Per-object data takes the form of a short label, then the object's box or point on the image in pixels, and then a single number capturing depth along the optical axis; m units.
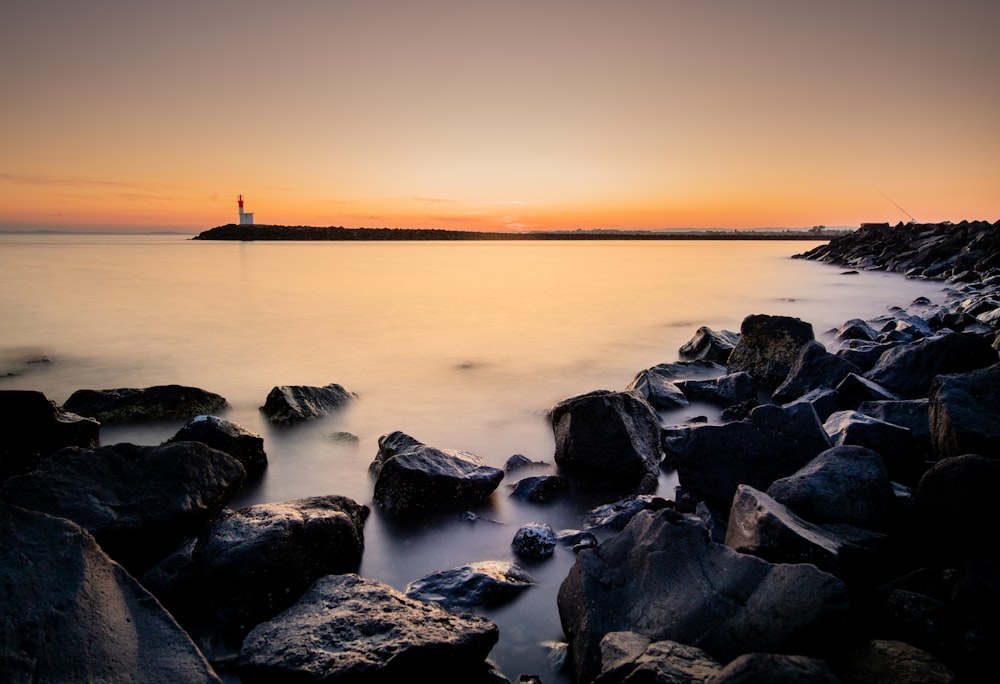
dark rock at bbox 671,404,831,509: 3.51
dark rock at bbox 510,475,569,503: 4.16
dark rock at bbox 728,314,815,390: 6.90
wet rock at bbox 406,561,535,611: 2.91
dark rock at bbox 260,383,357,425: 5.84
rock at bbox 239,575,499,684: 2.10
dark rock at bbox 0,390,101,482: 3.94
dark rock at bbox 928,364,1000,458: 3.05
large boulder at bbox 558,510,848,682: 2.07
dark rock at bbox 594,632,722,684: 1.89
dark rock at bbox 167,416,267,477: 4.29
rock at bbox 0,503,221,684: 1.88
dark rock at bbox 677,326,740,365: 8.33
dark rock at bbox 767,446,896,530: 2.79
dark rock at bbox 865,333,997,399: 4.91
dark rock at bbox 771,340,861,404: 5.67
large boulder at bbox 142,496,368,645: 2.71
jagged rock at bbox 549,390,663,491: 4.39
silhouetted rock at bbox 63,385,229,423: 5.68
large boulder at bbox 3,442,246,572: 2.87
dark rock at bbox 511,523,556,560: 3.40
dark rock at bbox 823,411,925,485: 3.38
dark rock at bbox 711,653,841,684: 1.71
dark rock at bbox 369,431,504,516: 3.92
